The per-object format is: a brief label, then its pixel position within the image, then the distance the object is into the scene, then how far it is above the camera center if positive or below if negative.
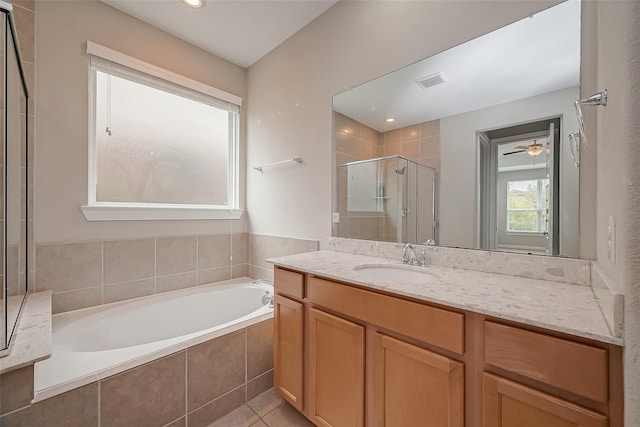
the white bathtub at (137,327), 1.12 -0.72
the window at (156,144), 1.89 +0.60
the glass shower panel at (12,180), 1.16 +0.18
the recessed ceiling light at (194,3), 1.79 +1.52
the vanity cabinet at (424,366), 0.64 -0.51
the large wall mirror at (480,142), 1.08 +0.38
